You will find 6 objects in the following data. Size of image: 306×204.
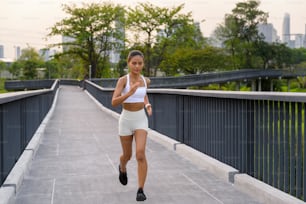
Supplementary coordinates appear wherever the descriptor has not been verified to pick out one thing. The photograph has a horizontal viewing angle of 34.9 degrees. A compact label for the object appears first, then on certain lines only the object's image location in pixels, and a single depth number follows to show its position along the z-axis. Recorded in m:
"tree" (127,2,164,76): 74.75
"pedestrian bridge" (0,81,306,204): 5.20
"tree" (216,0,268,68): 95.62
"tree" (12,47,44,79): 116.38
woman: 5.45
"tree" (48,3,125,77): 72.06
